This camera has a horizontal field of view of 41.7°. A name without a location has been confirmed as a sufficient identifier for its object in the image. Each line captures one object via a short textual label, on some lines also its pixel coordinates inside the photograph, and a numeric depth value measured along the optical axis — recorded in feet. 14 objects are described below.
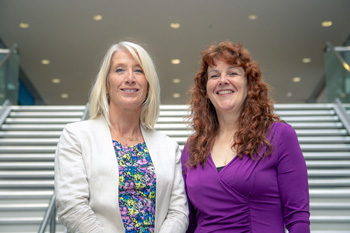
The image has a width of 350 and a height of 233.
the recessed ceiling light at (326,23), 36.47
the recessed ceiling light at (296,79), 47.44
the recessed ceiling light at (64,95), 52.71
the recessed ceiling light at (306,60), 42.68
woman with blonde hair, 6.73
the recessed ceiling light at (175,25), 36.55
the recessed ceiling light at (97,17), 35.25
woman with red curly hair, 6.83
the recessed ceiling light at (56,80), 48.06
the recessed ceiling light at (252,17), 35.22
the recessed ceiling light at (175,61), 44.24
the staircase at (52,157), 16.33
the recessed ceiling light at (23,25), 36.51
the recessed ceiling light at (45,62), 43.42
